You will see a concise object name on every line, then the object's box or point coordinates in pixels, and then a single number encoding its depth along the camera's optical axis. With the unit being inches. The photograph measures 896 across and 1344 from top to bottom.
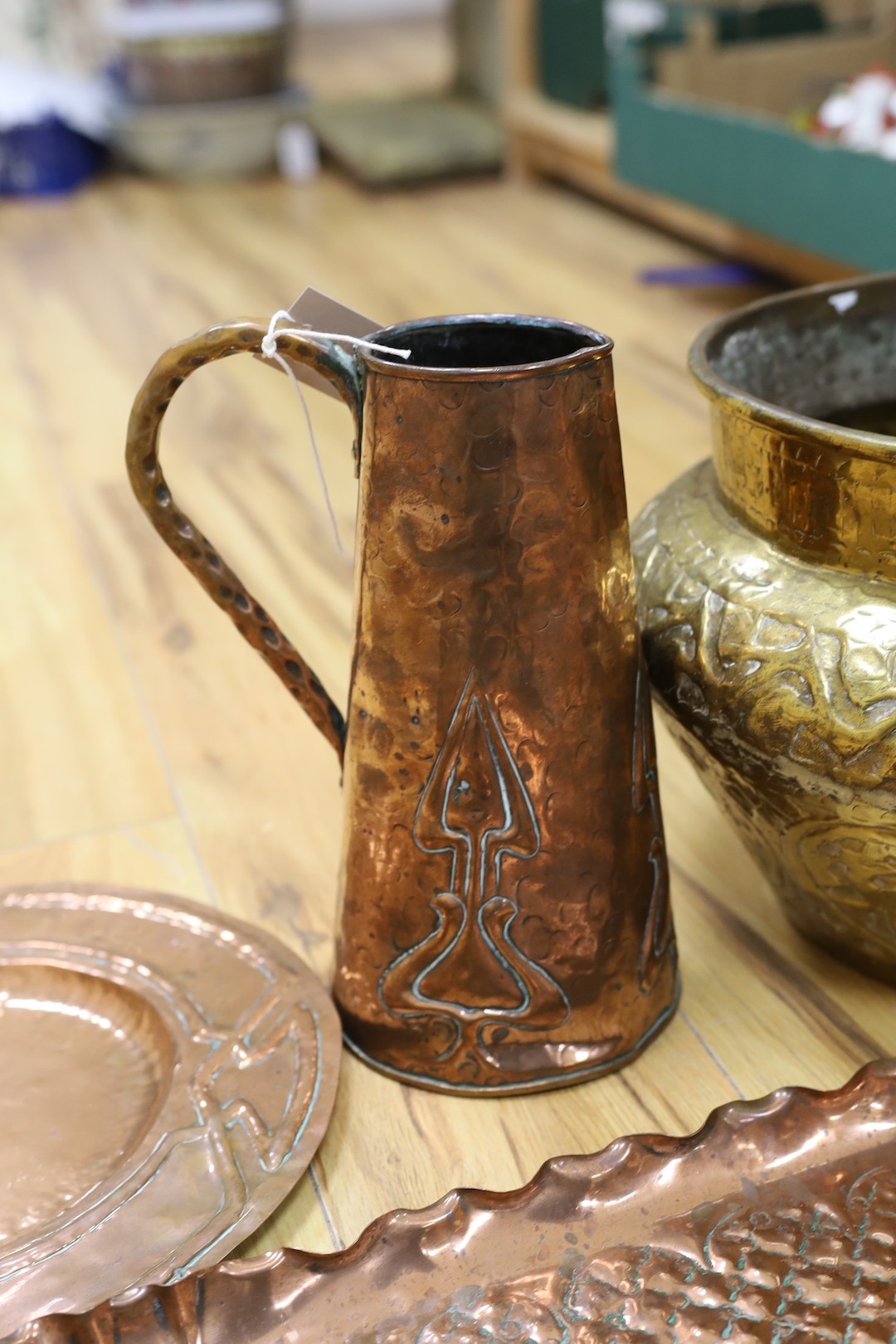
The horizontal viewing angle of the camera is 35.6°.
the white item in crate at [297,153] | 102.2
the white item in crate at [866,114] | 55.8
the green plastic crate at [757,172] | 54.2
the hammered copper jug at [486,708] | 19.4
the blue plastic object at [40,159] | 98.0
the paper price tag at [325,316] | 21.1
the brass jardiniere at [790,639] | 19.9
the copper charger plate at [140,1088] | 19.7
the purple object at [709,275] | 69.2
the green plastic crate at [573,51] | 82.1
